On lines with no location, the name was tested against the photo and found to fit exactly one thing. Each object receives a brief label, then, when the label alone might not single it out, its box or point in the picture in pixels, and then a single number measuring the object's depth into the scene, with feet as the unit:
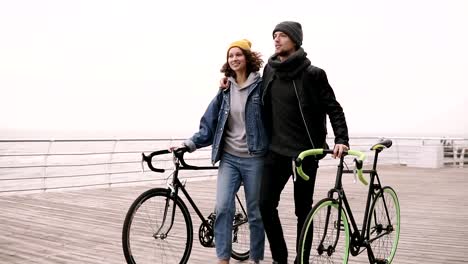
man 12.55
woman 13.42
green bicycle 11.63
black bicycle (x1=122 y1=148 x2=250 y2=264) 12.78
